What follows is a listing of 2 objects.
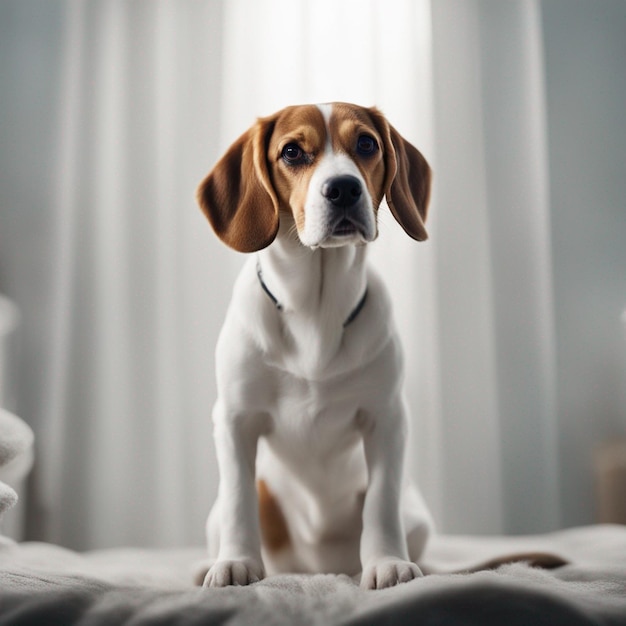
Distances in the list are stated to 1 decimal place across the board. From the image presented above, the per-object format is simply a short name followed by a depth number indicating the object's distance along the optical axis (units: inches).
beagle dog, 41.1
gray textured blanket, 26.6
